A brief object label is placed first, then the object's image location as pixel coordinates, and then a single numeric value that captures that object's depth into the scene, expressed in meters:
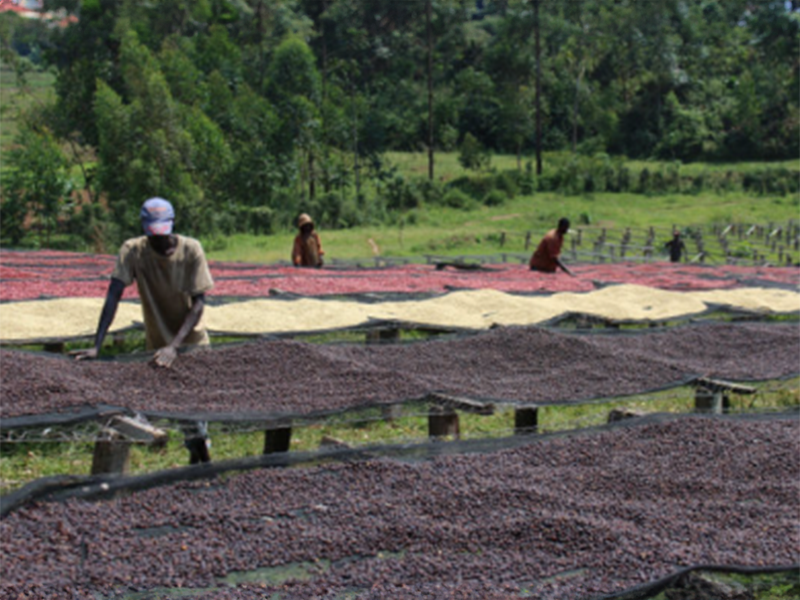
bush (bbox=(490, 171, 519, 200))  37.25
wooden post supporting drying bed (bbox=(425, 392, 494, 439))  5.89
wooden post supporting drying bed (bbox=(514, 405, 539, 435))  6.35
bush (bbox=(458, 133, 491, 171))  38.00
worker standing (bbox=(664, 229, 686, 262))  21.78
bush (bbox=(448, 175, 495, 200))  37.56
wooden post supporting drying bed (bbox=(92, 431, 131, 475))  5.10
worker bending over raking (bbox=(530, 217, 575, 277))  12.73
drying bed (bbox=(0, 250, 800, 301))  10.62
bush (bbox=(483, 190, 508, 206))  36.59
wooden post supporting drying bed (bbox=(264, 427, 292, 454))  5.86
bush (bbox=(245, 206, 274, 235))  31.14
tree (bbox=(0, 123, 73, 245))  26.75
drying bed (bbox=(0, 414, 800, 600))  3.63
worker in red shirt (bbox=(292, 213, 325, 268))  12.58
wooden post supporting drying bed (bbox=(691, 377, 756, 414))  6.78
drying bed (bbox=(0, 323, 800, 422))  5.40
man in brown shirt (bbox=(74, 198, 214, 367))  5.64
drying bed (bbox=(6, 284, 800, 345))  7.90
